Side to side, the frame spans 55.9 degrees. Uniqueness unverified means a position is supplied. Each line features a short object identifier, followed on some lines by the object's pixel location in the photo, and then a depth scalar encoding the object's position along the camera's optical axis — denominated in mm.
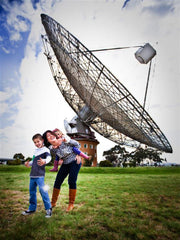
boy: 3211
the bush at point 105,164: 27769
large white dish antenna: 10266
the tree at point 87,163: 25555
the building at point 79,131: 22381
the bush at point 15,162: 21139
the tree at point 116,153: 45688
